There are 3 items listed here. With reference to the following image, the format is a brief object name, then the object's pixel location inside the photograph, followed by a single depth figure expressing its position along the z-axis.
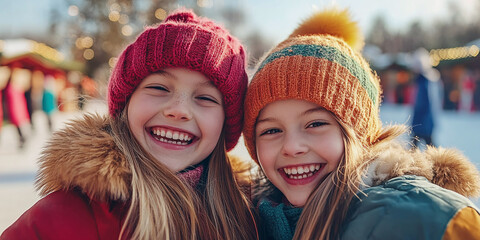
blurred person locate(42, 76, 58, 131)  9.61
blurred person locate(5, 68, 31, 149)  7.83
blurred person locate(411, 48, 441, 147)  5.94
